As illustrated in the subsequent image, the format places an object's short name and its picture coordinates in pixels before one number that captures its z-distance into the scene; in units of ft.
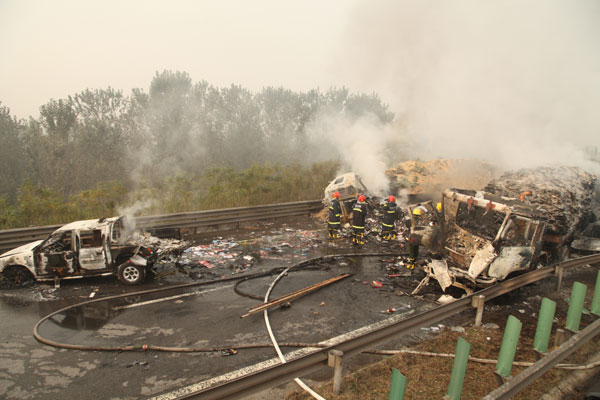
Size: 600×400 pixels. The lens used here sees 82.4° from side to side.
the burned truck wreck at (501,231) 20.40
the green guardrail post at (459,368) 9.70
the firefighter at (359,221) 34.76
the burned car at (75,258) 23.85
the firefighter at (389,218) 35.40
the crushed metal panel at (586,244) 29.71
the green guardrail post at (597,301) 17.02
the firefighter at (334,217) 37.60
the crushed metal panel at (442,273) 21.44
